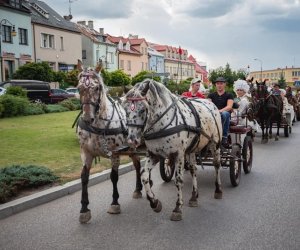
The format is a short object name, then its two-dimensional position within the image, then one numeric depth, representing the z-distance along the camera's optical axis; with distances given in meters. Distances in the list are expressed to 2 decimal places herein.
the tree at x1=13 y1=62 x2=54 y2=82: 35.78
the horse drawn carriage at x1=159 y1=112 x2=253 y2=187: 8.04
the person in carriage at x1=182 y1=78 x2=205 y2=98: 8.76
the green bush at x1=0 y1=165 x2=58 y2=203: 6.95
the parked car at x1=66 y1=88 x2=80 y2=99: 36.93
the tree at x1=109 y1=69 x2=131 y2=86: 45.12
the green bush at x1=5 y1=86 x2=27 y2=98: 24.11
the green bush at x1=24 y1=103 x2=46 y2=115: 22.71
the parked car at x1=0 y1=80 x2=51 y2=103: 28.78
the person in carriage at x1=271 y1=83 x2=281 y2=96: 16.80
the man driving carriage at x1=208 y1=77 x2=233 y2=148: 8.21
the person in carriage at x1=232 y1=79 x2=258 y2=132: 9.70
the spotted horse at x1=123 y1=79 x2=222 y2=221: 5.48
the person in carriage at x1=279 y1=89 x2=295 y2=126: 17.63
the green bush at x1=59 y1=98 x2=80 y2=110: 26.83
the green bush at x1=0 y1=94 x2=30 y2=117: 21.06
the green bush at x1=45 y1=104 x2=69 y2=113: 24.65
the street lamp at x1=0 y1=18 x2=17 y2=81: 36.41
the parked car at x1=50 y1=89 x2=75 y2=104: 32.19
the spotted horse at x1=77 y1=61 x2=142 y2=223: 5.76
